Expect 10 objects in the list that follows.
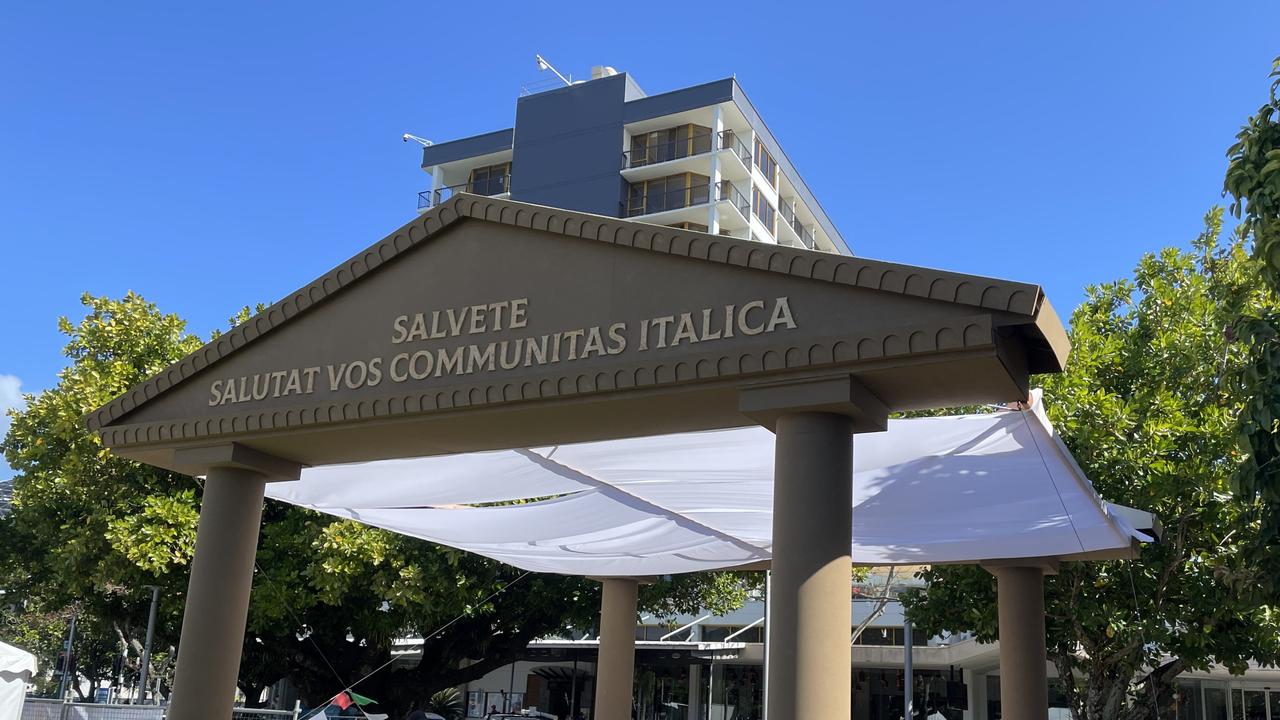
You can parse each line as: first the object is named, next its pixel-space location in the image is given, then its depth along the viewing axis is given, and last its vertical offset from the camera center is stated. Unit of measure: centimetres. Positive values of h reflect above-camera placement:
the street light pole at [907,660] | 1998 +32
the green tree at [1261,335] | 768 +251
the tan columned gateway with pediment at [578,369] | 538 +159
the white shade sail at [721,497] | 763 +136
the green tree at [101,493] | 1991 +257
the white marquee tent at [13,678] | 1415 -66
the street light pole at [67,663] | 4349 -133
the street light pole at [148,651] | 2142 -33
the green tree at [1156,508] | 1197 +196
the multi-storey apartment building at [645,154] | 4259 +1965
